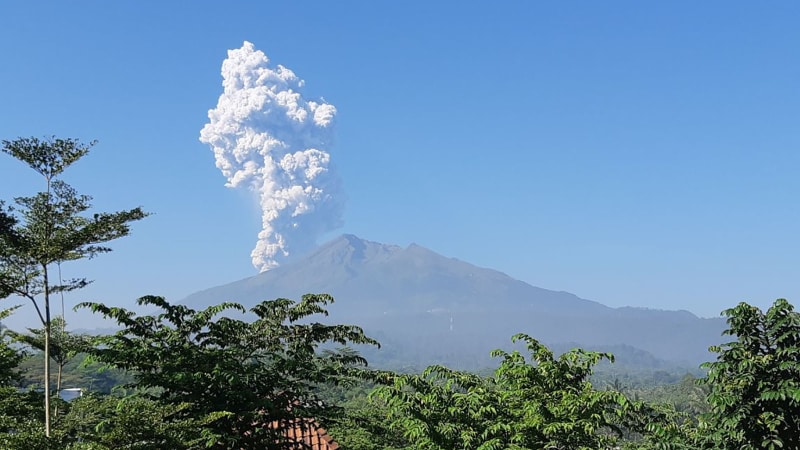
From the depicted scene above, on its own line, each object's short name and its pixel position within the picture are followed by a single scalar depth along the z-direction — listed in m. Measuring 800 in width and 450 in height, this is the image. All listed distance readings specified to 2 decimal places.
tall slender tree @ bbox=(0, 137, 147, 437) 12.24
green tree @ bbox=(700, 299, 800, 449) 9.70
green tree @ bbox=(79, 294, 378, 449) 12.35
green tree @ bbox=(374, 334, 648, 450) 11.31
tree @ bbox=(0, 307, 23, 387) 18.89
